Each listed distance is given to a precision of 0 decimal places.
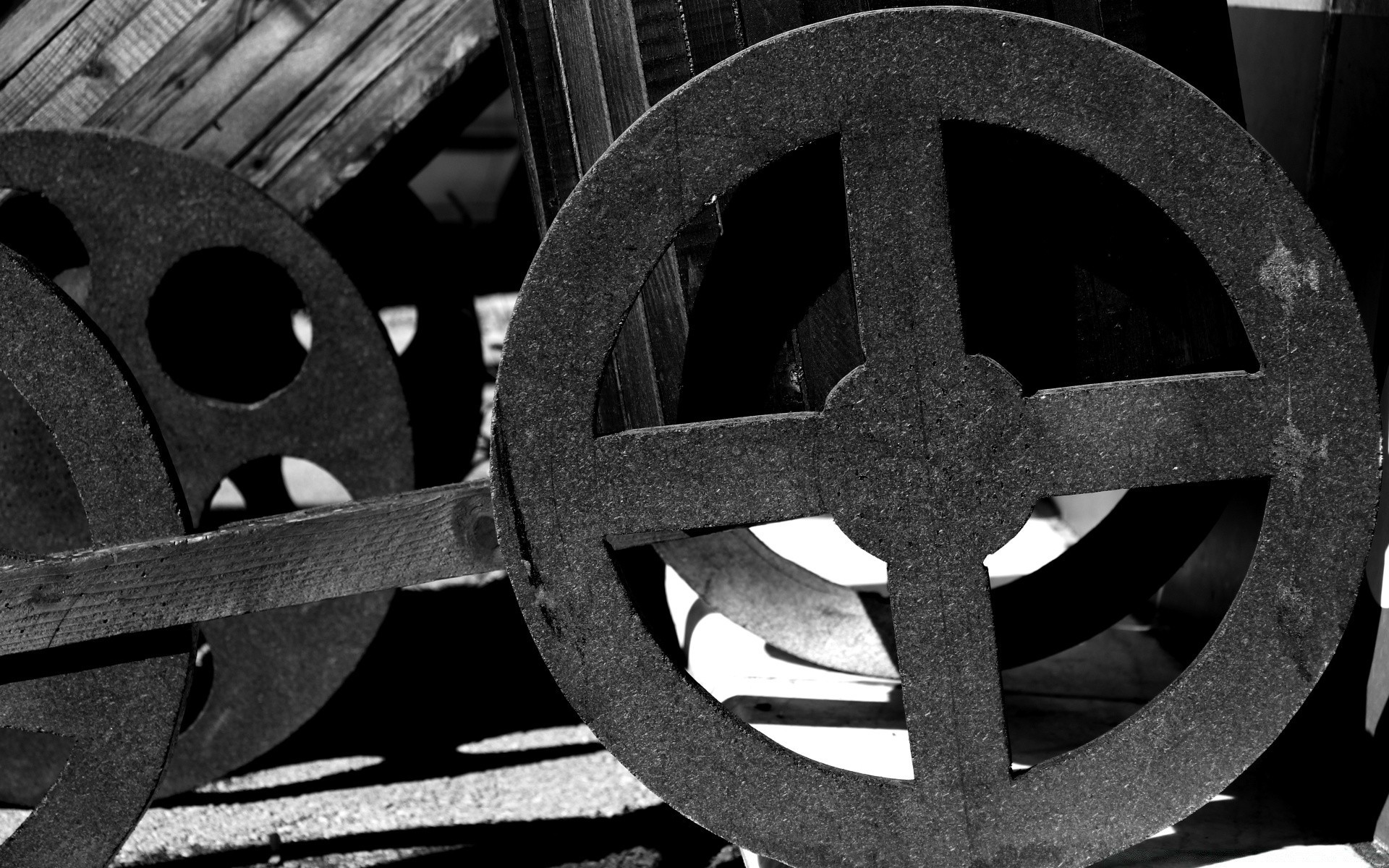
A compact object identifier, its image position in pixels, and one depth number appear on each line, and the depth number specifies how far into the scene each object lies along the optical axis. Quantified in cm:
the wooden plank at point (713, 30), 153
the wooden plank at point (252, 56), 230
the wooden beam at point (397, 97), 226
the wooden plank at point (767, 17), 153
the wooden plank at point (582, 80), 162
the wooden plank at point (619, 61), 157
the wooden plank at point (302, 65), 229
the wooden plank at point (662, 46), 153
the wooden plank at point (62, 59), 226
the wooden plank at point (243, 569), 155
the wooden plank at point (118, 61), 229
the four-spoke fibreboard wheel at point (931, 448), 133
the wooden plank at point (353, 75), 228
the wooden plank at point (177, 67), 229
